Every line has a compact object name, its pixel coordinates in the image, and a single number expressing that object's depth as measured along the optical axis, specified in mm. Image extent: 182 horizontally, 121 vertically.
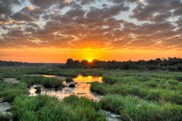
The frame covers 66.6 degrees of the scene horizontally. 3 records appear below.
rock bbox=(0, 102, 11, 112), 9108
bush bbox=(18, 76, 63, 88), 20255
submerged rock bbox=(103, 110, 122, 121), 7921
